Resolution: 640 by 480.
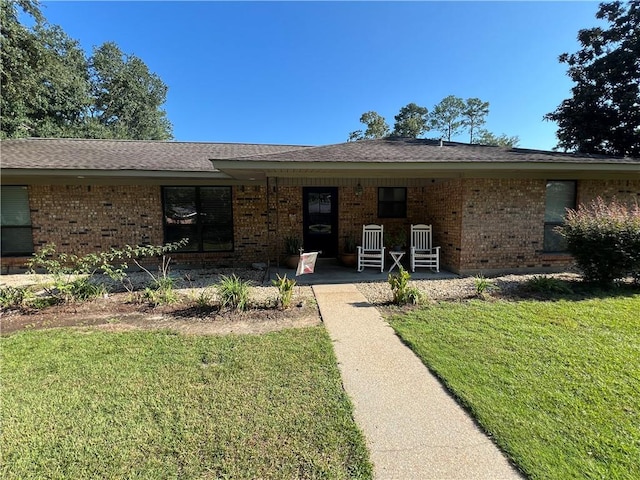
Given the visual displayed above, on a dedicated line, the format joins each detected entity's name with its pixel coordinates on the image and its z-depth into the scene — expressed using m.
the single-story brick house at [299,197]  6.55
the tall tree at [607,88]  15.59
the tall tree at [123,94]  26.33
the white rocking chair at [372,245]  7.75
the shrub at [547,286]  5.59
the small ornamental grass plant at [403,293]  5.05
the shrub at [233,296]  4.74
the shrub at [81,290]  5.13
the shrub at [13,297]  4.86
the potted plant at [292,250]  7.96
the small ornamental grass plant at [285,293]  4.83
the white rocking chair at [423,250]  7.38
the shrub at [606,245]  5.58
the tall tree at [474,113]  41.47
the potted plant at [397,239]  8.24
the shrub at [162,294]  5.09
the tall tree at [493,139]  42.25
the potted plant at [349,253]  8.19
